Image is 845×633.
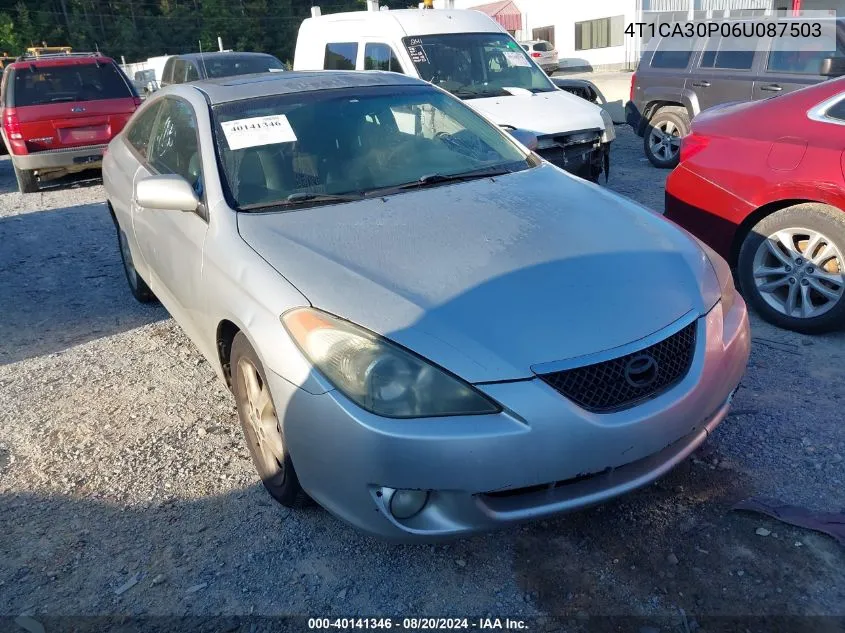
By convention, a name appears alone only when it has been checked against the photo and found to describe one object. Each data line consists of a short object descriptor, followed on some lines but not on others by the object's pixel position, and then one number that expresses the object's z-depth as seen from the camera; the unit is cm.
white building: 2719
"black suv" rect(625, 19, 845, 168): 771
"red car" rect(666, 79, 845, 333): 393
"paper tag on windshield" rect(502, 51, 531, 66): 818
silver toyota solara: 217
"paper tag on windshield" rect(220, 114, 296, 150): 337
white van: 709
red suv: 952
